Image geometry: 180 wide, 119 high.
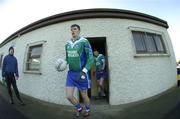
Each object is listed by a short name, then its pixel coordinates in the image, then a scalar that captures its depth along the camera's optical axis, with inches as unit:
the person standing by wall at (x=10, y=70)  117.1
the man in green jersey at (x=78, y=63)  80.2
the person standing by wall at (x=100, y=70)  126.8
